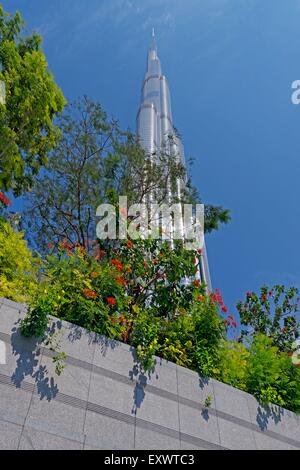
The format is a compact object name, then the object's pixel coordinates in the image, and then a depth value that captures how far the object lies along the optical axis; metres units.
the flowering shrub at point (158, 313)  5.75
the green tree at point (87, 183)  11.38
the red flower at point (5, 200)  6.60
